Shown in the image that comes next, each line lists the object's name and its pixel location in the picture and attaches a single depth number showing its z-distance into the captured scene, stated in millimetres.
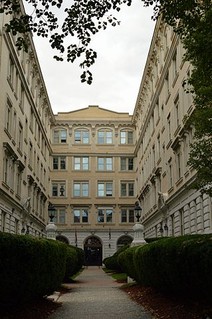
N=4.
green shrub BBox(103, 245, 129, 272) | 36622
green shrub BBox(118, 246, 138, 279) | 18969
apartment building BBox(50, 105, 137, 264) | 64569
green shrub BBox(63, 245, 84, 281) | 22812
